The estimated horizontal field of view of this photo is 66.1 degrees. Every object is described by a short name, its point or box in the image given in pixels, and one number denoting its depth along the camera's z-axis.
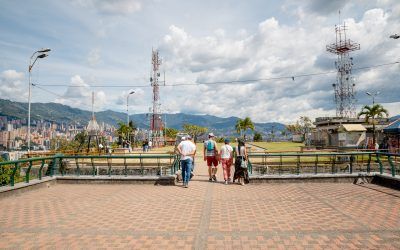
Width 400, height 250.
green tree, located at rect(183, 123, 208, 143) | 127.25
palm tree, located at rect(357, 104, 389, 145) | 40.84
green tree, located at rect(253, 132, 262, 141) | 90.05
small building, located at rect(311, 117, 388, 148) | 43.50
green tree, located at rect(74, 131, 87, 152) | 35.56
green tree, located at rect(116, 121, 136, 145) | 68.05
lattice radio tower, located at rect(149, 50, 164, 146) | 72.56
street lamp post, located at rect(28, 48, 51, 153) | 25.44
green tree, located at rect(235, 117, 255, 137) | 97.56
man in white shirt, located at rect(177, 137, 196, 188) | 10.91
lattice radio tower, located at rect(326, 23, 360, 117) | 55.47
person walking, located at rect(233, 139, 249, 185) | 11.36
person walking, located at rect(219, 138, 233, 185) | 11.77
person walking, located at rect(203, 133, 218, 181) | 12.23
